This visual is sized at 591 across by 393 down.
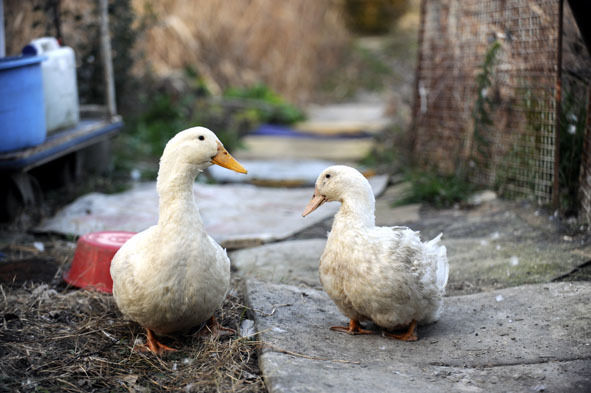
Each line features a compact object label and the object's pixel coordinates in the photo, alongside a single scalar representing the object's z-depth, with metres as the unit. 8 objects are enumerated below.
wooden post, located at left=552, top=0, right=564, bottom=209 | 4.48
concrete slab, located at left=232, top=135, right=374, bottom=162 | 8.09
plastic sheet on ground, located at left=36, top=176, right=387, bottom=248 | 4.83
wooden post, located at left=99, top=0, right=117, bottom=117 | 5.87
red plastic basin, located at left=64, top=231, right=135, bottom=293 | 3.60
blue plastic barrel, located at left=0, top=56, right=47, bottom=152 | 4.38
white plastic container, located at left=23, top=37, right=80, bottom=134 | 5.17
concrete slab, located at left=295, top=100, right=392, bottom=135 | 9.88
